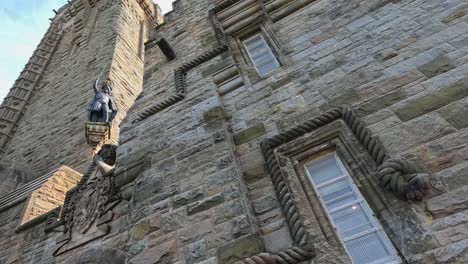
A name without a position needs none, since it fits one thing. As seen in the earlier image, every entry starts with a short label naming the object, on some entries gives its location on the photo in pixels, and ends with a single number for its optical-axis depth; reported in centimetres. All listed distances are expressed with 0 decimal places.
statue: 869
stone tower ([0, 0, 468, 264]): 256
